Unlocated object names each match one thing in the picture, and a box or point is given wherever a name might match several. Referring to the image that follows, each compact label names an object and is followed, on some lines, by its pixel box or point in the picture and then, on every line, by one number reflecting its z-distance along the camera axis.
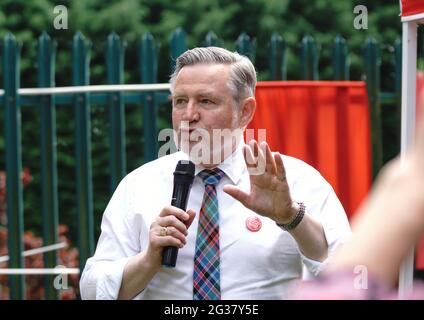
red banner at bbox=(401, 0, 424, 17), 4.60
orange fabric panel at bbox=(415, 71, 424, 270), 1.15
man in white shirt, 4.27
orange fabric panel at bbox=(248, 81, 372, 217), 7.28
